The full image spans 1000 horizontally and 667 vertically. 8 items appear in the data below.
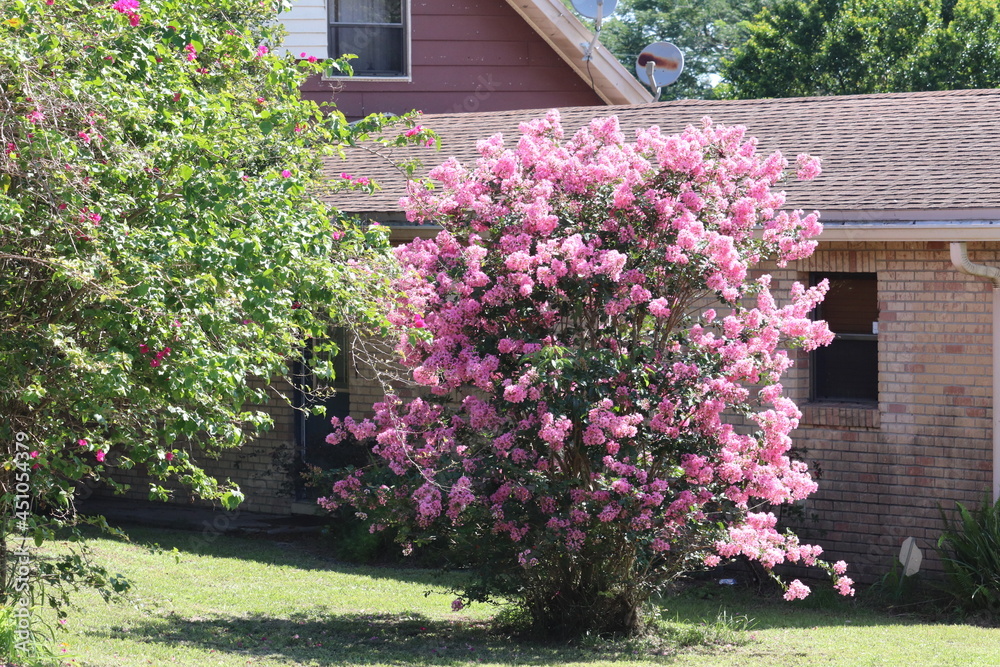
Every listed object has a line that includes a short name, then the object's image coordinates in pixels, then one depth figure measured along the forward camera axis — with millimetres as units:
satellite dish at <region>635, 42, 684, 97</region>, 34625
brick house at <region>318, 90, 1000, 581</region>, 19953
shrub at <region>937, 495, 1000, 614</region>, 18578
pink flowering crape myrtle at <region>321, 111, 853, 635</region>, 15273
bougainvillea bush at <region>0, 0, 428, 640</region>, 11234
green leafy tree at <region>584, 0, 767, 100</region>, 85187
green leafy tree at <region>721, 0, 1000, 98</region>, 54719
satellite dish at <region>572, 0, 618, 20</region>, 31203
